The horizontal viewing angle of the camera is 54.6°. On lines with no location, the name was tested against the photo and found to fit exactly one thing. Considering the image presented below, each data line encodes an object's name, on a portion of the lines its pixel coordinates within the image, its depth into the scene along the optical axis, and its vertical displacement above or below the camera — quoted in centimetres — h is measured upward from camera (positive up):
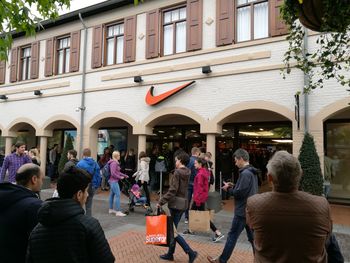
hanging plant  283 +120
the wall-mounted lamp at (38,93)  1537 +251
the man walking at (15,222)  262 -57
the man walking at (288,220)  223 -46
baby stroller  952 -143
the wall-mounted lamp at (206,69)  1091 +262
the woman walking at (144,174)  996 -72
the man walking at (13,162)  775 -33
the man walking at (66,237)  214 -57
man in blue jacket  769 -48
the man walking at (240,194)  512 -65
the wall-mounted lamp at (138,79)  1238 +259
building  1008 +247
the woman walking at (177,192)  566 -71
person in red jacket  684 -74
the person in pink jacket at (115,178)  912 -77
